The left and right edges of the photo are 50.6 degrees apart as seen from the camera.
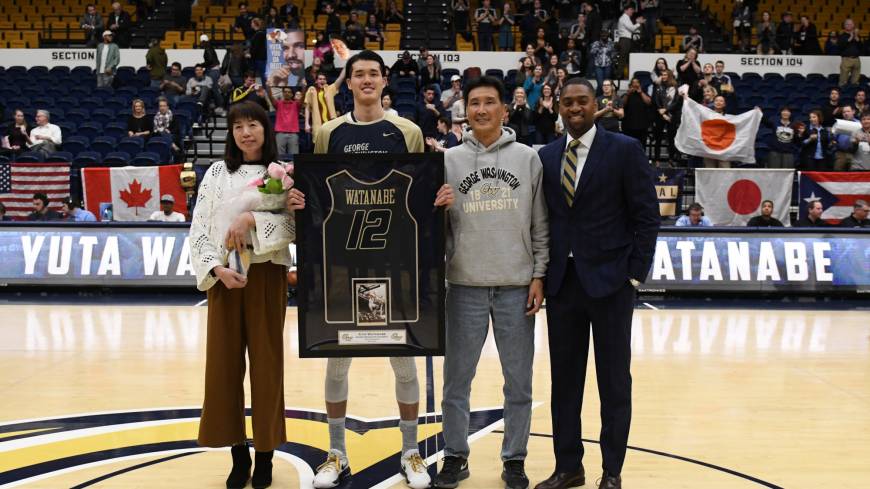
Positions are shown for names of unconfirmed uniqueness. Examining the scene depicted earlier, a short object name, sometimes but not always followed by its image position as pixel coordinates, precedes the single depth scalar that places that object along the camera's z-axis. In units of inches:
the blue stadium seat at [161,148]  570.6
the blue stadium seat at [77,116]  641.6
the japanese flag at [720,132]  559.4
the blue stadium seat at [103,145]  585.3
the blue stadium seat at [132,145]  576.7
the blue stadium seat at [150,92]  666.2
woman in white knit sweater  173.3
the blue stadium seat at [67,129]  621.3
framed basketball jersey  172.9
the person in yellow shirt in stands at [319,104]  491.4
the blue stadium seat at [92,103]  664.4
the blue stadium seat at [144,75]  697.0
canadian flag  520.4
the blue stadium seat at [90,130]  614.9
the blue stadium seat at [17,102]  655.8
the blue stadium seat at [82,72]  729.6
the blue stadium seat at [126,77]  694.5
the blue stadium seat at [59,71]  726.5
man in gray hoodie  173.2
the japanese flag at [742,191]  519.8
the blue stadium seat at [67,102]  665.0
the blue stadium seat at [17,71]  718.6
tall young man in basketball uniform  174.9
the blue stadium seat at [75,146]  585.6
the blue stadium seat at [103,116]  641.6
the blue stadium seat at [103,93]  673.0
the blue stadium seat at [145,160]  542.9
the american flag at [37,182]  526.0
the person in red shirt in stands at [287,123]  552.7
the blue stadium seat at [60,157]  550.4
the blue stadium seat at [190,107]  647.0
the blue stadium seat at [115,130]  612.4
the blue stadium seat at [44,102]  657.6
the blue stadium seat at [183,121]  627.2
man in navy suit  167.3
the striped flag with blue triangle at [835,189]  522.0
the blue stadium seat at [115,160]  549.6
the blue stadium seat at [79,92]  685.9
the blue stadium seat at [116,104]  660.1
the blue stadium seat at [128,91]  672.9
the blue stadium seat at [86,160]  555.5
